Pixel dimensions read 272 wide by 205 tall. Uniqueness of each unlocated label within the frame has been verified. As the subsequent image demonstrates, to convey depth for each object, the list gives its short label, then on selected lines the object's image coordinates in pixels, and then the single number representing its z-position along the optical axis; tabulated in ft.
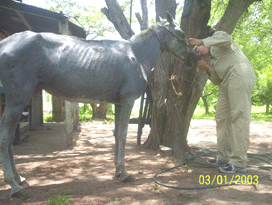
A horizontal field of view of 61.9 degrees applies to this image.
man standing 11.82
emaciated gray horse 8.38
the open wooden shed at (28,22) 17.17
